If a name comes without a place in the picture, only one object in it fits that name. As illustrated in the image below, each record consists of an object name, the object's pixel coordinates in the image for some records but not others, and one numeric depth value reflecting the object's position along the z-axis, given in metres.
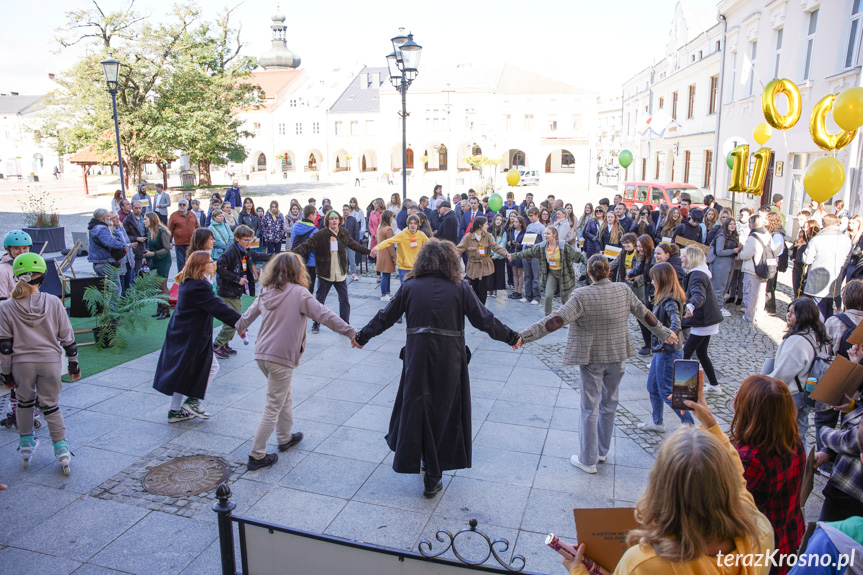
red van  20.19
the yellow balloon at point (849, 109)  8.40
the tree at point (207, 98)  31.98
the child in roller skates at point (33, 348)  4.75
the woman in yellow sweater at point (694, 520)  1.86
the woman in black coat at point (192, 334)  5.66
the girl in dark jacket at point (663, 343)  5.59
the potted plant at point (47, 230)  15.17
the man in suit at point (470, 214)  12.66
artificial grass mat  7.70
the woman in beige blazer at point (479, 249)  10.11
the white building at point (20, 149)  67.62
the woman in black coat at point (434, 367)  4.38
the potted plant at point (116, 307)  8.26
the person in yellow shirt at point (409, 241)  9.28
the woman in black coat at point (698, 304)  6.12
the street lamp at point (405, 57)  12.12
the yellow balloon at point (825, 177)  8.65
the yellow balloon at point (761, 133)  13.81
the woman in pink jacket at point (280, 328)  5.01
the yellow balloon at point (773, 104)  10.20
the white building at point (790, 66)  14.66
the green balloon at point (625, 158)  21.00
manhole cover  4.75
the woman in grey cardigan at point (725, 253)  10.02
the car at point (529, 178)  49.88
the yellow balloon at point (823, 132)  9.34
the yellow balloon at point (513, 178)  19.05
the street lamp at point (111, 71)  15.79
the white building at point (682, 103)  26.52
